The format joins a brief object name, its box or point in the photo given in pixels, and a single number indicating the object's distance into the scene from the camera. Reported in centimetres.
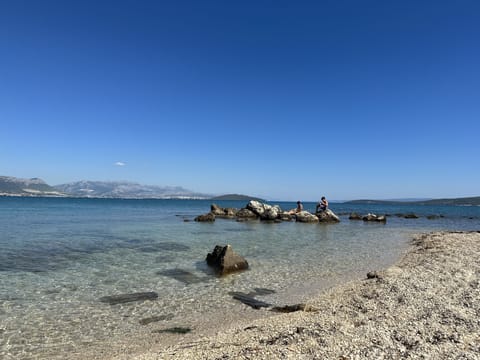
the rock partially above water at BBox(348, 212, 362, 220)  5388
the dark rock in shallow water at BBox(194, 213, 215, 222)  4450
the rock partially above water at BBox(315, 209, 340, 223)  4559
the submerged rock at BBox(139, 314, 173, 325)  932
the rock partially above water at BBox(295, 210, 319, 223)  4423
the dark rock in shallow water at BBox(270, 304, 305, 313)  999
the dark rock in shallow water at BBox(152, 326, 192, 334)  865
